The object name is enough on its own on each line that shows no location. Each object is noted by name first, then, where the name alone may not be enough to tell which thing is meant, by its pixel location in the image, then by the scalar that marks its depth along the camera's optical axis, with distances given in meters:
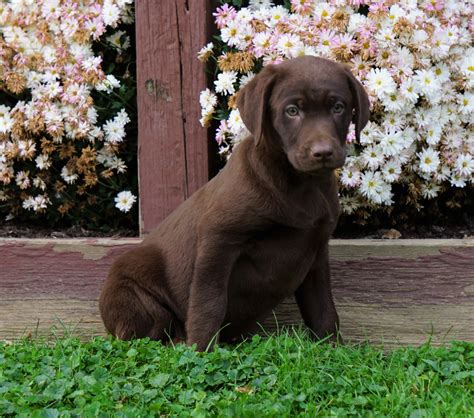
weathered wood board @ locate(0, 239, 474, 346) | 4.52
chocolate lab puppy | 3.77
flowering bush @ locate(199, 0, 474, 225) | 4.61
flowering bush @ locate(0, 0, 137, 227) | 5.12
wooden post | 4.86
